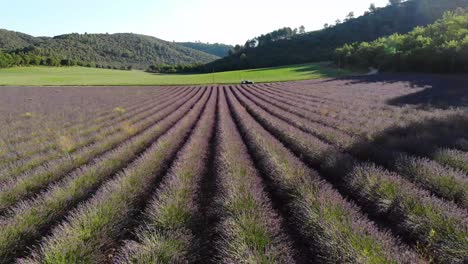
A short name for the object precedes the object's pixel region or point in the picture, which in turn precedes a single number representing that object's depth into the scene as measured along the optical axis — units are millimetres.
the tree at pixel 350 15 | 179850
